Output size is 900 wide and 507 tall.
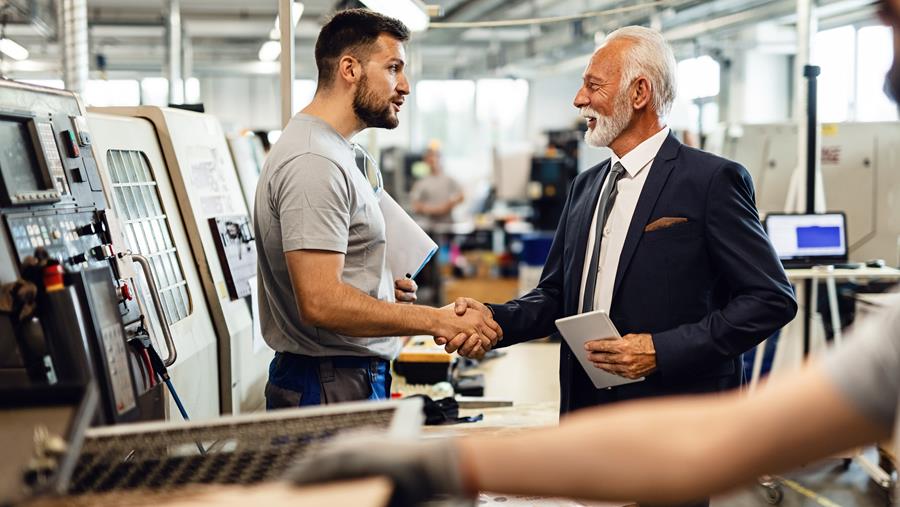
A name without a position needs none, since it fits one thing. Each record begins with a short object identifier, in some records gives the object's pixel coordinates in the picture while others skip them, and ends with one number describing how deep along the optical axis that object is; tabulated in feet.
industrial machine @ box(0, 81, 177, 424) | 4.39
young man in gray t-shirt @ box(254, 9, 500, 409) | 6.51
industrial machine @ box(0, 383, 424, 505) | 3.35
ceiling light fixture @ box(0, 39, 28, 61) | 27.40
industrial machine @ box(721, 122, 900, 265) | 17.48
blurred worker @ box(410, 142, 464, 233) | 33.68
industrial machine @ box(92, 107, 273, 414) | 9.64
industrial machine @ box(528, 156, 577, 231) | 27.71
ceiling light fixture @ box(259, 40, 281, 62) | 33.79
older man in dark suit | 6.55
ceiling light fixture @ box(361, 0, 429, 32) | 9.42
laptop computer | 15.05
